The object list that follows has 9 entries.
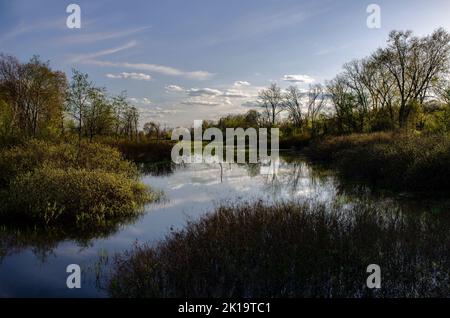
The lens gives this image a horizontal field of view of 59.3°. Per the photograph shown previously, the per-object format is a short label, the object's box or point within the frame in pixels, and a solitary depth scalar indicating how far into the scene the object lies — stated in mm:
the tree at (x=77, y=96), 34156
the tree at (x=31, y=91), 41875
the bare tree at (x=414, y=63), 40688
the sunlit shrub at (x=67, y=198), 13781
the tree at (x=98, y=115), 41312
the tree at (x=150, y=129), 75512
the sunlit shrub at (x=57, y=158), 18453
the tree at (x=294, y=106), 77875
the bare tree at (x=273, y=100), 80500
